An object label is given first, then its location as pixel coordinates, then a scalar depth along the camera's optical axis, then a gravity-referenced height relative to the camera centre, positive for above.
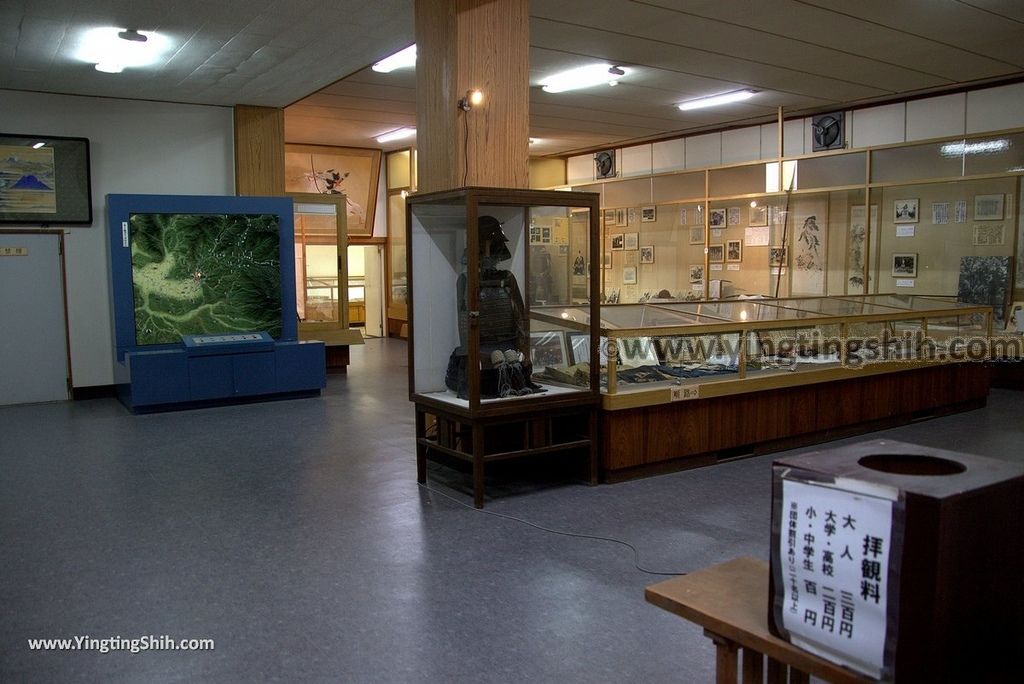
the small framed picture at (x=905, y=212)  9.80 +0.73
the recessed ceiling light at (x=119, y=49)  6.73 +1.99
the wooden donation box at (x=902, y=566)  1.31 -0.51
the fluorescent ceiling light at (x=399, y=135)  12.52 +2.20
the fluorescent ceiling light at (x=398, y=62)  7.68 +2.09
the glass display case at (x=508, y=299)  5.16 -0.19
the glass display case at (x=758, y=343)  5.64 -0.59
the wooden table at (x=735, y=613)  1.56 -0.72
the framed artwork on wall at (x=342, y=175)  13.58 +1.70
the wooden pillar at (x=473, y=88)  5.27 +1.22
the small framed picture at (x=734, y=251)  11.84 +0.30
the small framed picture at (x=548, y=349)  5.57 -0.54
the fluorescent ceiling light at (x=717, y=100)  9.93 +2.17
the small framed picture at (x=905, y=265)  9.87 +0.07
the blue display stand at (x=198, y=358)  8.23 -0.92
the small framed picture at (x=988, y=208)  9.06 +0.72
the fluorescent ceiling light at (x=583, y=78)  8.59 +2.15
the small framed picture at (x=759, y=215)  11.45 +0.81
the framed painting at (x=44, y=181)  8.67 +1.00
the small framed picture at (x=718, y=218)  12.05 +0.81
